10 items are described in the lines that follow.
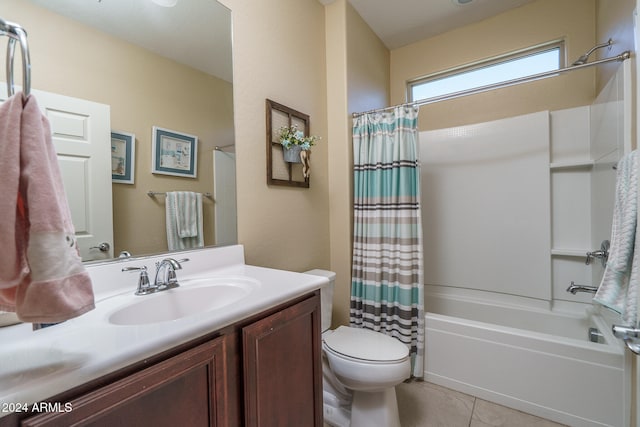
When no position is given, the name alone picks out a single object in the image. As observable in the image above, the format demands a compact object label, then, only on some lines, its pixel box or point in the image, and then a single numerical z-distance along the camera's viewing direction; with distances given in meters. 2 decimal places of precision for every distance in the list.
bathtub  1.33
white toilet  1.25
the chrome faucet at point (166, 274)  0.98
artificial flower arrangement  1.59
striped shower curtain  1.80
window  2.14
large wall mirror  0.85
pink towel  0.43
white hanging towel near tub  1.04
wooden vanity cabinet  0.49
